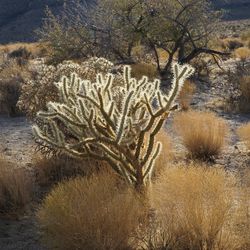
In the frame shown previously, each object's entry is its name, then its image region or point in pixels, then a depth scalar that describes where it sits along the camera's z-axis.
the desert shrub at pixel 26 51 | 27.98
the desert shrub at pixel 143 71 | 16.70
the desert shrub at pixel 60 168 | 7.03
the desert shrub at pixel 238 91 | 13.02
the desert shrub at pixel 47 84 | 8.60
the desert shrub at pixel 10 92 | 13.05
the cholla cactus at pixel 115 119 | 5.71
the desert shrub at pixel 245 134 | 8.93
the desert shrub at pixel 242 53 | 23.79
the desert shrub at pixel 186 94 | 13.02
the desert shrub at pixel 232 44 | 30.40
